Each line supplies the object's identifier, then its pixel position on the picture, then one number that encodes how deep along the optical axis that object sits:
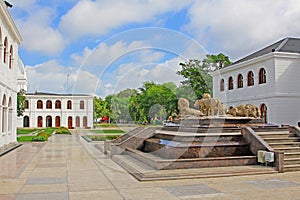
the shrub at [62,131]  41.83
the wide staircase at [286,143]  10.50
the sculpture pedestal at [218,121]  13.18
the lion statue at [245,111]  15.57
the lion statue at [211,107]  14.97
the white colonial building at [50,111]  65.81
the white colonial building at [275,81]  27.51
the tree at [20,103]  42.28
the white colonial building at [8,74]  18.44
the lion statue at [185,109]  14.91
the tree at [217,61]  39.03
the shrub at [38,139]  26.52
